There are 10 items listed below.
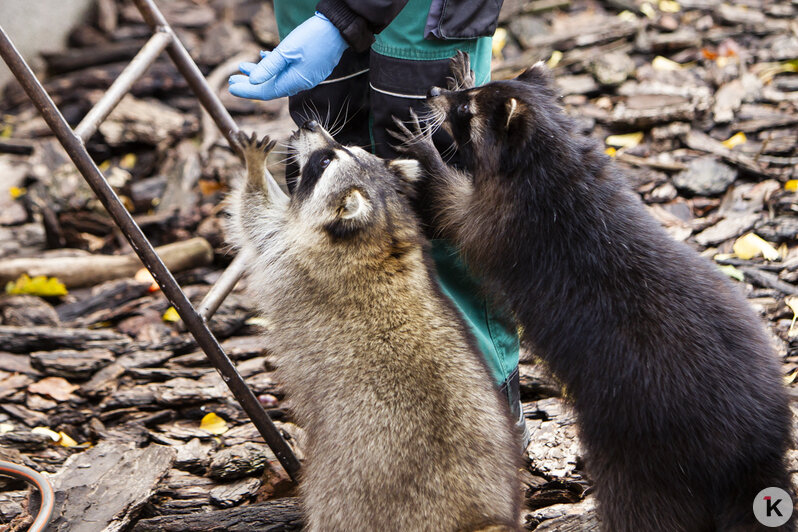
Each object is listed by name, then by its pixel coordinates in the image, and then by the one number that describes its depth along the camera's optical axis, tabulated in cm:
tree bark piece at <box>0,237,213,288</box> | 977
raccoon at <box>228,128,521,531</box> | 532
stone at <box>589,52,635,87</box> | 1266
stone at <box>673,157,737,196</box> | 1045
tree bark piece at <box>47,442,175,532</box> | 612
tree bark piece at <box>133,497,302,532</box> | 631
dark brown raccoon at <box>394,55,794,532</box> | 551
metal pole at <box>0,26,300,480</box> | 570
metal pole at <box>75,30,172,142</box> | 608
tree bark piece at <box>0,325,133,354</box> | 867
